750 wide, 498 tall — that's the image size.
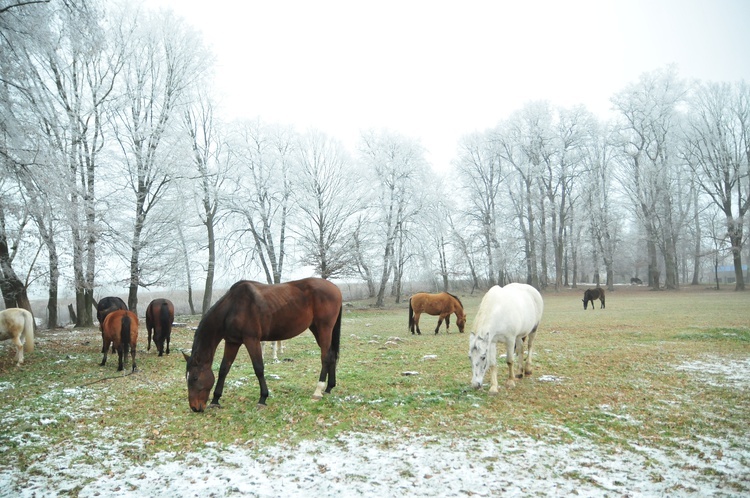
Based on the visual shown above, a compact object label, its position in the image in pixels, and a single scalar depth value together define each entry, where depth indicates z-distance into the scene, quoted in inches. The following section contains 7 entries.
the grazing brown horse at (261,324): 218.4
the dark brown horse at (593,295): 975.6
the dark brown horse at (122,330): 317.7
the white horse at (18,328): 332.8
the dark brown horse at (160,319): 401.1
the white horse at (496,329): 248.7
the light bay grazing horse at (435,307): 608.7
